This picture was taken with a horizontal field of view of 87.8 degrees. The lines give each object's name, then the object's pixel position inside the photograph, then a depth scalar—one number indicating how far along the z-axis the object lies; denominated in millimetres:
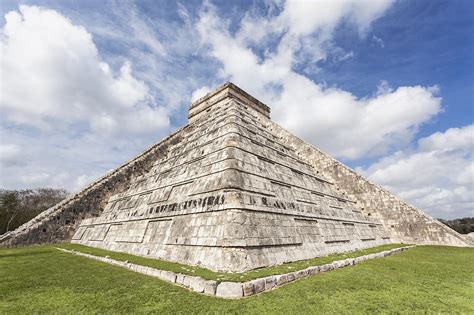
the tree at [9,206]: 33344
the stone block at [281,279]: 5869
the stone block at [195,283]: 5457
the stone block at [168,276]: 6177
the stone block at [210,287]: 5267
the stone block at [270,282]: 5594
